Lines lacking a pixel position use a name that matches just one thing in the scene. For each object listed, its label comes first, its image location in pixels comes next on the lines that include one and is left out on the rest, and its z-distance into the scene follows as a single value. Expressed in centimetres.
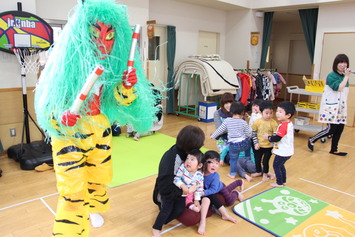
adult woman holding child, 196
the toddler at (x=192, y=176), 203
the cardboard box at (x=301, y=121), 508
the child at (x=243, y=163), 322
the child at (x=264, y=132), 303
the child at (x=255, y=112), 346
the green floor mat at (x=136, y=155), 321
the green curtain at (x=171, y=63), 621
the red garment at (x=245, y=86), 639
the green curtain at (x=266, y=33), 755
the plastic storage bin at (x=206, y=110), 580
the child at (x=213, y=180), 229
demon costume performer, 162
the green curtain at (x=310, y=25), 680
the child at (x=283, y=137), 277
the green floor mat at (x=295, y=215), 220
